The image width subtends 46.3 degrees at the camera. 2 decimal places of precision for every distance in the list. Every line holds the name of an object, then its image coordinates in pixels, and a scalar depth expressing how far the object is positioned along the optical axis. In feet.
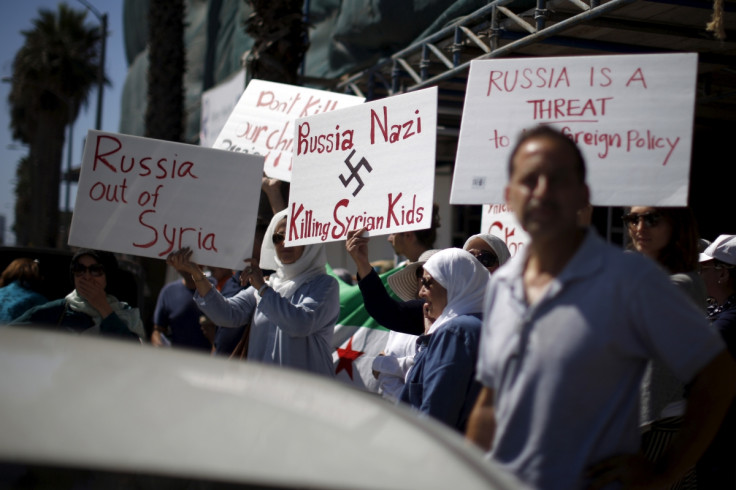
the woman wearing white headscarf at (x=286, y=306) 13.44
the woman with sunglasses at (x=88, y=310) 14.14
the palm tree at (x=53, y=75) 112.27
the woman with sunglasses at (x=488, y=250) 13.88
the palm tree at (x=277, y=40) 27.81
